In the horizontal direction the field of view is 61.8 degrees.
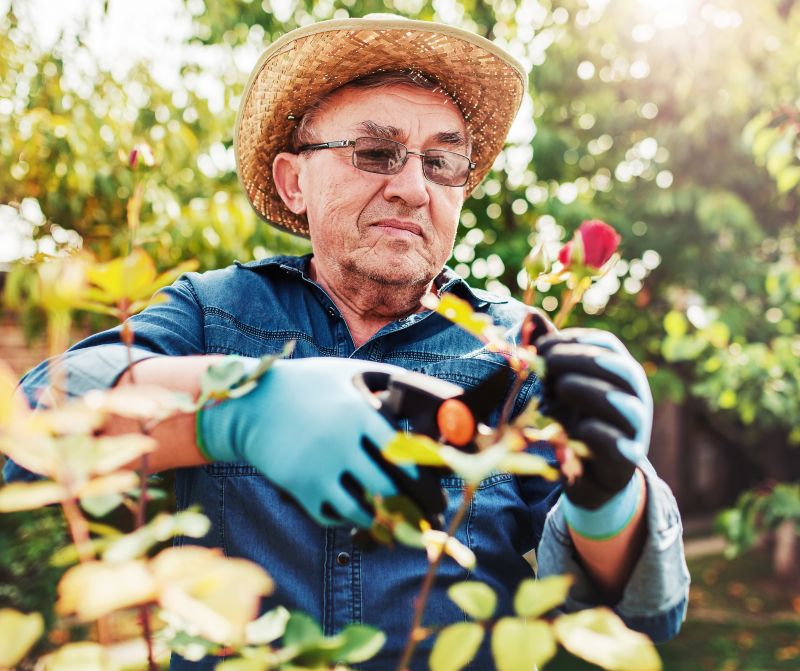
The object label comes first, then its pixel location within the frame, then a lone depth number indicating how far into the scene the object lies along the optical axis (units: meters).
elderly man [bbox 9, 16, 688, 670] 0.74
